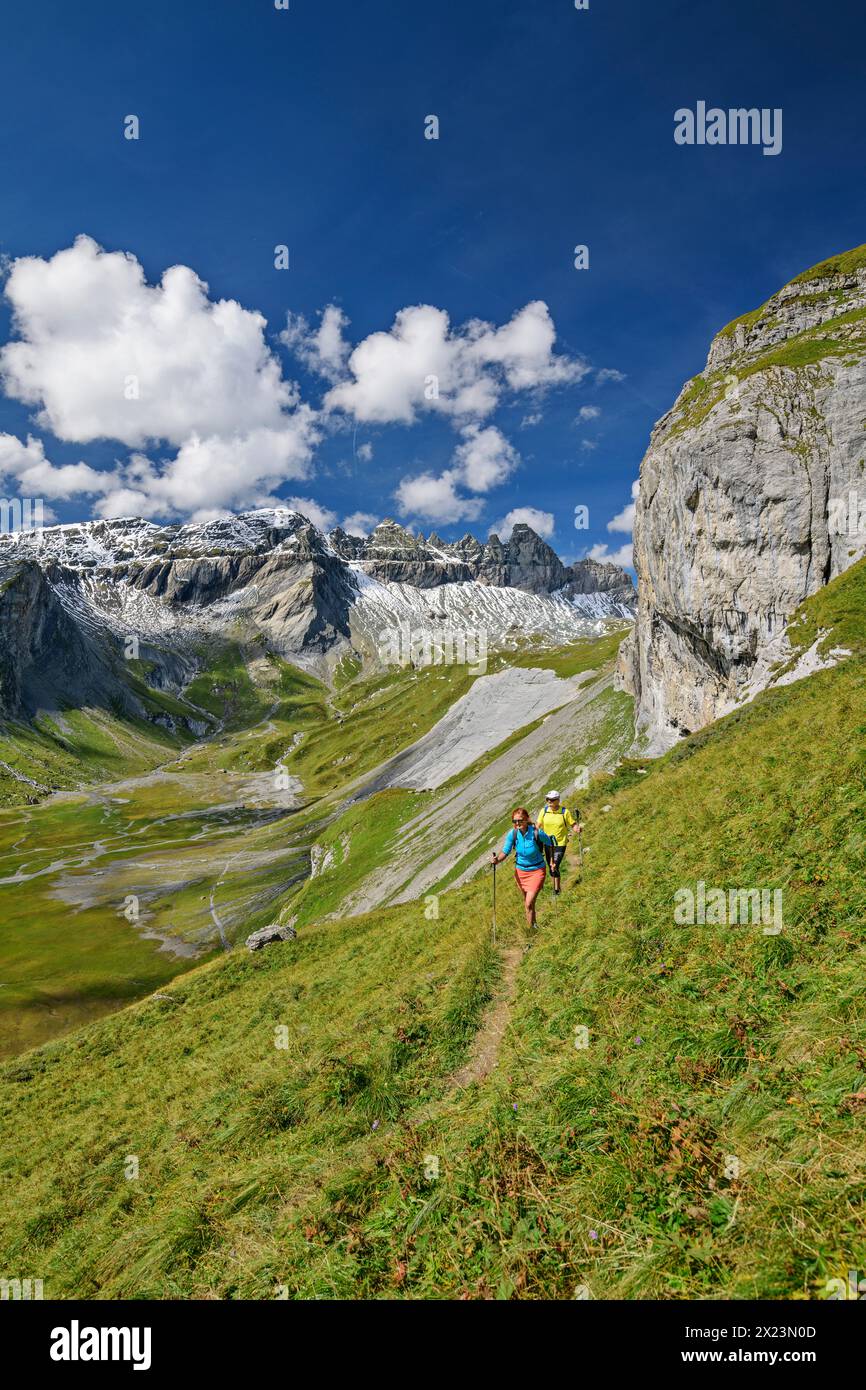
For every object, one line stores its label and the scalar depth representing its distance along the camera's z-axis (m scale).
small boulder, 27.67
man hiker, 16.19
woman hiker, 14.66
